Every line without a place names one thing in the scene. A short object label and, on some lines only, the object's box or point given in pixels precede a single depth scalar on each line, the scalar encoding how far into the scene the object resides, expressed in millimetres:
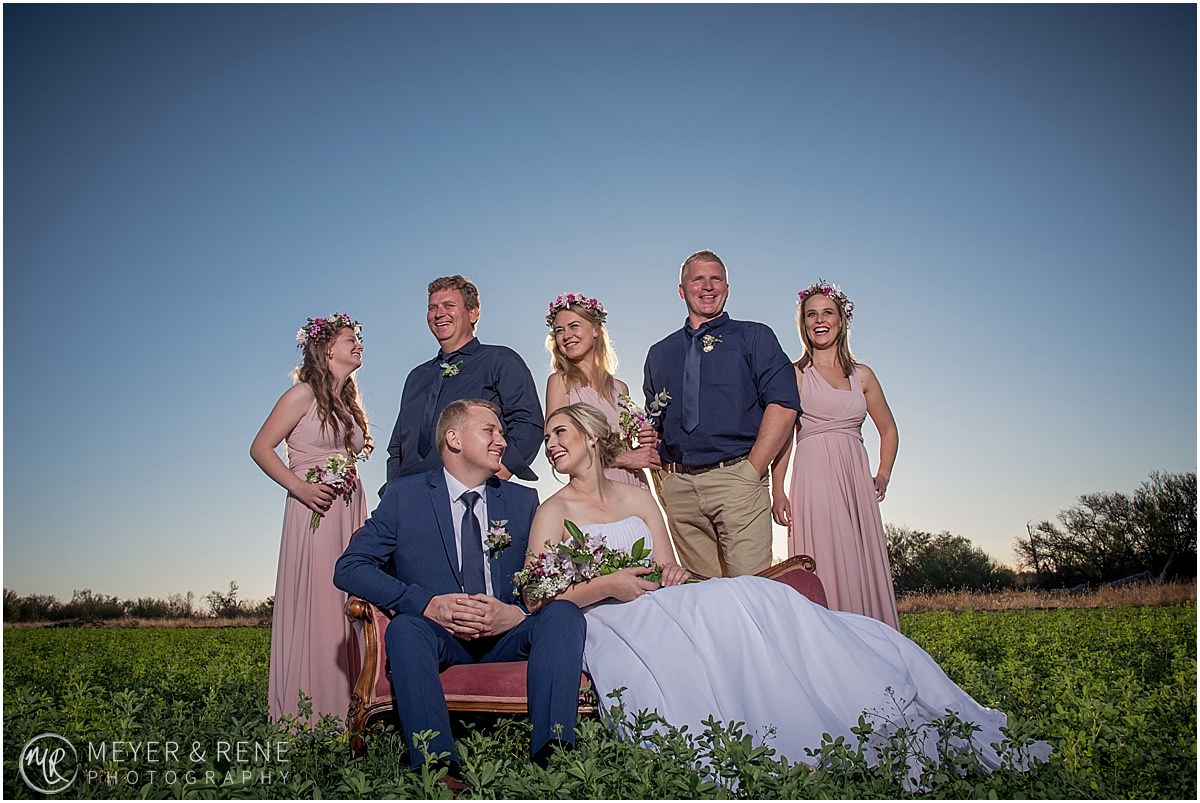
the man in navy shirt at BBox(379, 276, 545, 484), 6203
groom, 4348
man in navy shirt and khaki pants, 6109
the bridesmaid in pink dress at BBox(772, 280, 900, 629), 6496
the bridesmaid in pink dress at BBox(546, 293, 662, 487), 6305
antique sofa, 4582
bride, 4422
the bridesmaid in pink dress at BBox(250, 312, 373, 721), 6059
